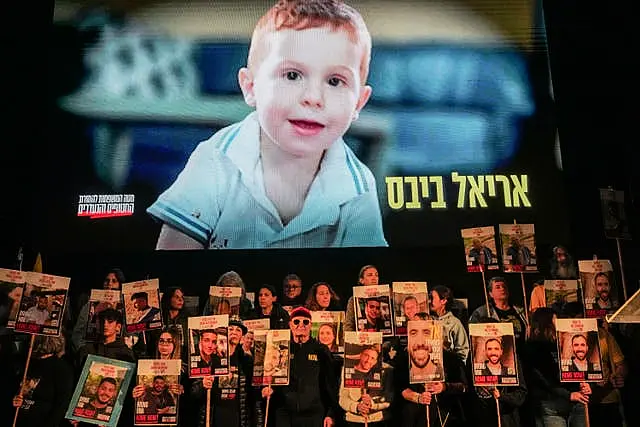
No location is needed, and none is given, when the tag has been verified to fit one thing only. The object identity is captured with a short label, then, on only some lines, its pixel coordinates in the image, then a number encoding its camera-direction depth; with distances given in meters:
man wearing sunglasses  4.28
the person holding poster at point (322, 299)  4.58
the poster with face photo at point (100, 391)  4.16
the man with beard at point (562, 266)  4.62
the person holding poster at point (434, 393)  4.26
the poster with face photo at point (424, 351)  4.24
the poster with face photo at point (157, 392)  4.20
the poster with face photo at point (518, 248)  4.55
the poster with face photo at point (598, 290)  4.43
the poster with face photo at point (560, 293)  4.54
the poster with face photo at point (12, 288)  4.38
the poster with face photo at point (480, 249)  4.54
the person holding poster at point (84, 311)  4.51
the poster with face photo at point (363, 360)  4.19
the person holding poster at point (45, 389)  4.28
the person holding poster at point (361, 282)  4.51
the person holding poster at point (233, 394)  4.27
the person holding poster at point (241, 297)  4.54
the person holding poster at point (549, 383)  4.27
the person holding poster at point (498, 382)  4.22
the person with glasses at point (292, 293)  4.60
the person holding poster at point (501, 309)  4.54
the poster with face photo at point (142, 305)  4.41
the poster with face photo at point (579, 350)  4.22
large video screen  4.75
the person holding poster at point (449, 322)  4.47
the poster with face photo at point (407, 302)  4.45
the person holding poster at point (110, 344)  4.45
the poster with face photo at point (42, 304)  4.30
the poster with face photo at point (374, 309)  4.44
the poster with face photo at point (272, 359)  4.27
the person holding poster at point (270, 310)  4.53
